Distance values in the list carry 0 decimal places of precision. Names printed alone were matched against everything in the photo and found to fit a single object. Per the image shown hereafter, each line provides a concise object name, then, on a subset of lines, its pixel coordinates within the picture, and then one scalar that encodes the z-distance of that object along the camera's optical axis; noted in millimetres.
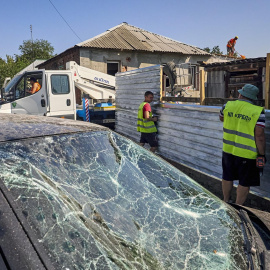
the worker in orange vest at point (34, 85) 9414
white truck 9383
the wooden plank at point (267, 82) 4211
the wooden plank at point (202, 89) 5380
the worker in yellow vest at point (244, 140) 3717
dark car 1288
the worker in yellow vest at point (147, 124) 6266
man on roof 17875
